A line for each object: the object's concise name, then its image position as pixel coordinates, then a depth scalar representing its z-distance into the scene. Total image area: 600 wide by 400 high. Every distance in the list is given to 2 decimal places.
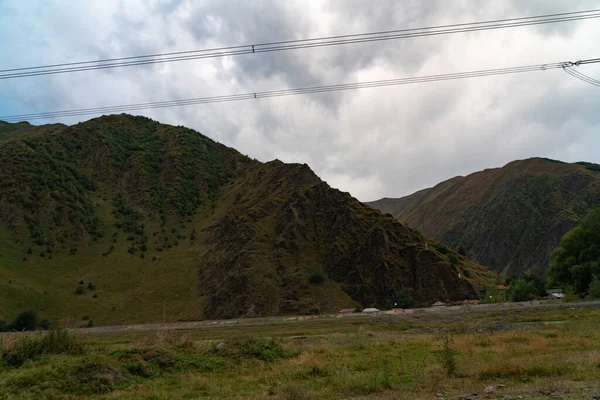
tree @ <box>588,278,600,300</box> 45.66
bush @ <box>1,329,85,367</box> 15.97
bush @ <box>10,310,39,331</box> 52.16
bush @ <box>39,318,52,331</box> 54.51
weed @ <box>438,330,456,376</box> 13.67
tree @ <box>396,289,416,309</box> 56.68
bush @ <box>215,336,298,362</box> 19.35
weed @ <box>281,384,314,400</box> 11.01
